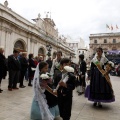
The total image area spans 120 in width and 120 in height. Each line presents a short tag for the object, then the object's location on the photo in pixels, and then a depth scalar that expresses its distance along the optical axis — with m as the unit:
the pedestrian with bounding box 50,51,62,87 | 3.89
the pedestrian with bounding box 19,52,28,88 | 5.42
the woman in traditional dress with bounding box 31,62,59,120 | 2.32
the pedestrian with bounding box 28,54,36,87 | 5.83
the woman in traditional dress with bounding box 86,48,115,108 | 3.27
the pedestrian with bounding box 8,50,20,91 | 4.71
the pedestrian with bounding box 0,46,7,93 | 4.32
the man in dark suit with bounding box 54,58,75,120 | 2.19
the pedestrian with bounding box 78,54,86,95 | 4.68
